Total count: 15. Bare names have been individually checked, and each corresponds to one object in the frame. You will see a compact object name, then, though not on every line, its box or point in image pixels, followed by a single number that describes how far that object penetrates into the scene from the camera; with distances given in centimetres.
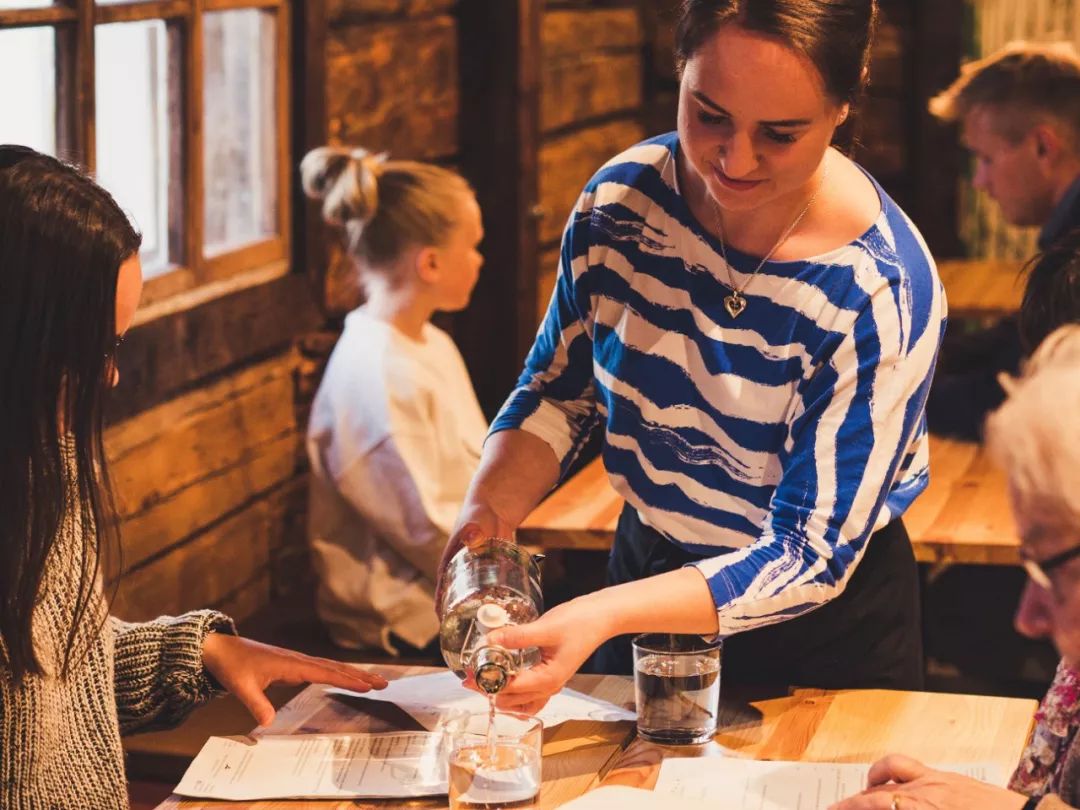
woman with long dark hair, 195
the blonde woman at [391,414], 336
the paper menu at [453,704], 220
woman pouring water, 210
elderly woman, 172
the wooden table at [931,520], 308
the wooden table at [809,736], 209
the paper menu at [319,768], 206
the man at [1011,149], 385
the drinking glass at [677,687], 214
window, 289
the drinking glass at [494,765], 196
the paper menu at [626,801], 200
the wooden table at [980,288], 445
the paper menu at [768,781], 203
